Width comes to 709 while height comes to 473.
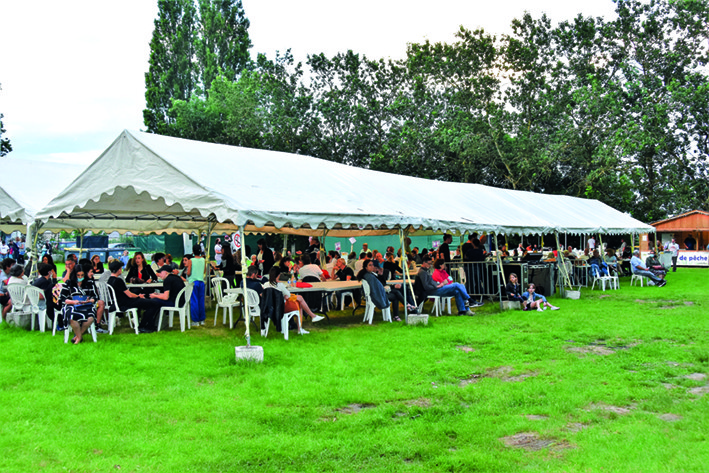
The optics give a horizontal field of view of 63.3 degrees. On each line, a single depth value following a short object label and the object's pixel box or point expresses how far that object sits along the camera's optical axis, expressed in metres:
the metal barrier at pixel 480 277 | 14.33
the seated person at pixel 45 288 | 9.59
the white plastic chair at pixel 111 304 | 8.83
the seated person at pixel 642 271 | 19.22
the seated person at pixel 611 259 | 20.17
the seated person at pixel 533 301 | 13.09
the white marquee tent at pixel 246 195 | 8.64
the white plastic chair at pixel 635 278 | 19.46
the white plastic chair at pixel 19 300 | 9.80
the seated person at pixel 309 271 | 11.73
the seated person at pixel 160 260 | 11.88
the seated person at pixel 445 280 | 12.05
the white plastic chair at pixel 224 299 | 9.93
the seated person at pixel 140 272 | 11.80
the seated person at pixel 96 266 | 12.48
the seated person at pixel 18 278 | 9.82
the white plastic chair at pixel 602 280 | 17.91
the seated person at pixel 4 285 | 10.43
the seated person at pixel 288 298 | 9.02
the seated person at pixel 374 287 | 10.71
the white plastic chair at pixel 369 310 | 10.80
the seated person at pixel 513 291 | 13.33
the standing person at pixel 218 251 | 23.78
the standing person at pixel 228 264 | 12.68
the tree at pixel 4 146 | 28.97
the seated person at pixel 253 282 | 9.34
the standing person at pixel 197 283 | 10.23
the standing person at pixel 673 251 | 26.23
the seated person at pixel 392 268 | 13.47
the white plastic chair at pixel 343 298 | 12.98
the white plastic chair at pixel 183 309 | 9.68
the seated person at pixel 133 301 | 9.19
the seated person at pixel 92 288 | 8.59
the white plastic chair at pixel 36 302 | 9.45
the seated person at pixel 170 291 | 9.66
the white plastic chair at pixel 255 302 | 9.06
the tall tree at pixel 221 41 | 40.88
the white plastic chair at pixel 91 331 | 8.46
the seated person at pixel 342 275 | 13.36
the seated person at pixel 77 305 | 8.41
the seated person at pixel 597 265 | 18.59
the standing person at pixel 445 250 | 15.98
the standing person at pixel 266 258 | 14.80
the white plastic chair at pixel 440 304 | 12.23
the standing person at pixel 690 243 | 34.16
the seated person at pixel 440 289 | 11.55
